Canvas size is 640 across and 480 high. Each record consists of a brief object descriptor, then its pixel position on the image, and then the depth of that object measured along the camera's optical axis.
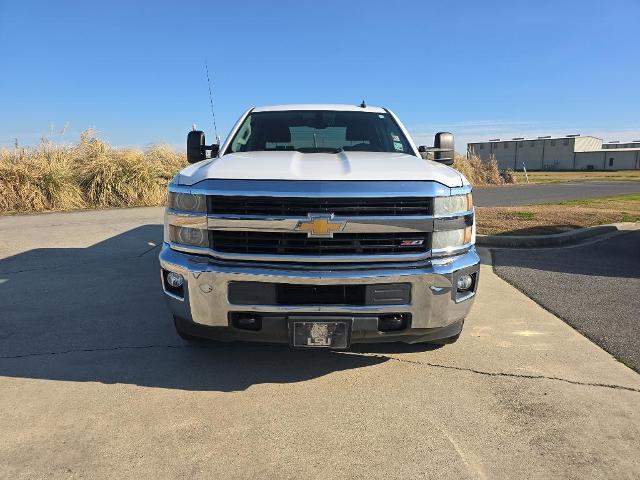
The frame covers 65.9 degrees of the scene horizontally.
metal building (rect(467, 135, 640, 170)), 81.00
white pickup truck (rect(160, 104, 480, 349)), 2.99
